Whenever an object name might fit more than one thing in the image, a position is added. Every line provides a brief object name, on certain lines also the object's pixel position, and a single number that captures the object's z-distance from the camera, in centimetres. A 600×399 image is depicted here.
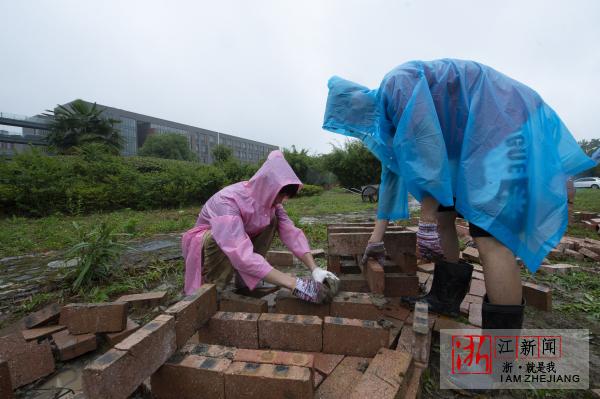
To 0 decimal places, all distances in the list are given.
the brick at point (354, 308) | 170
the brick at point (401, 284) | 207
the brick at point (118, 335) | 177
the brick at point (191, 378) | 119
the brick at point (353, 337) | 143
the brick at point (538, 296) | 217
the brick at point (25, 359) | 144
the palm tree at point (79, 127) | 2369
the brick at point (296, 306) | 177
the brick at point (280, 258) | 333
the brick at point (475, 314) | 190
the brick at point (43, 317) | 186
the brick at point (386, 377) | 111
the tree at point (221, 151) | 3342
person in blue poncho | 134
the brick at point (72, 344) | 165
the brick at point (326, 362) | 138
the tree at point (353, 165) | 2094
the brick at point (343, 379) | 126
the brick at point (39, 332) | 176
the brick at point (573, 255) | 361
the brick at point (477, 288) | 230
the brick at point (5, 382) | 122
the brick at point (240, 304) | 174
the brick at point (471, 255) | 331
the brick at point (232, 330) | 152
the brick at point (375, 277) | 193
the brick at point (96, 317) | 175
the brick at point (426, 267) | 276
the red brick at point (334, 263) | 236
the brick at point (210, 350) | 130
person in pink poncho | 173
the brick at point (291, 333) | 149
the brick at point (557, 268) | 299
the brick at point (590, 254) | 353
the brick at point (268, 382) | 111
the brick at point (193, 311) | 134
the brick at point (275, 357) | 120
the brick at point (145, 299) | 226
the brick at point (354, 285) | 211
